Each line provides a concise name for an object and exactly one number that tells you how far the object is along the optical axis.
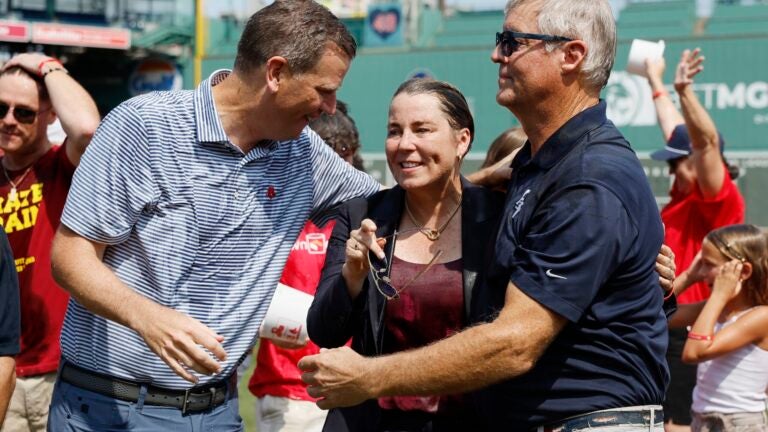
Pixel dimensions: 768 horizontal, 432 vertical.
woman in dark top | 3.46
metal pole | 32.31
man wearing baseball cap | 6.08
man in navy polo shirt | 2.82
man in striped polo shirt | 3.39
